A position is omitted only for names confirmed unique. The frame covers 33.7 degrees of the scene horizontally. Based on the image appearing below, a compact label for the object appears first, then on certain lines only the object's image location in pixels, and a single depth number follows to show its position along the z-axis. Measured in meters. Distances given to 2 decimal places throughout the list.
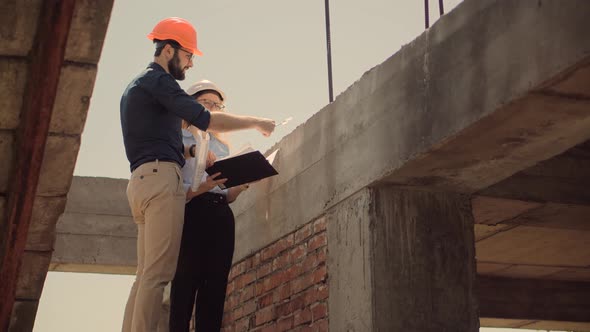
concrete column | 4.64
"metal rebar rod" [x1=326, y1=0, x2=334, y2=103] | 5.60
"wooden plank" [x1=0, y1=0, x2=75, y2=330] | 3.42
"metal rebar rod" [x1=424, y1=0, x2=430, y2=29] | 4.94
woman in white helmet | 5.07
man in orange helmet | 4.66
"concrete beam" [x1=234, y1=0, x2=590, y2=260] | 3.61
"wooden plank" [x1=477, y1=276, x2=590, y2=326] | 8.08
